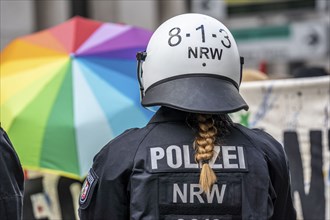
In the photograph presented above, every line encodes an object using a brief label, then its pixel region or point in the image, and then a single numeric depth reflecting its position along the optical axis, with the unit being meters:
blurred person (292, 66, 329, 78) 10.15
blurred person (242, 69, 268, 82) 9.05
